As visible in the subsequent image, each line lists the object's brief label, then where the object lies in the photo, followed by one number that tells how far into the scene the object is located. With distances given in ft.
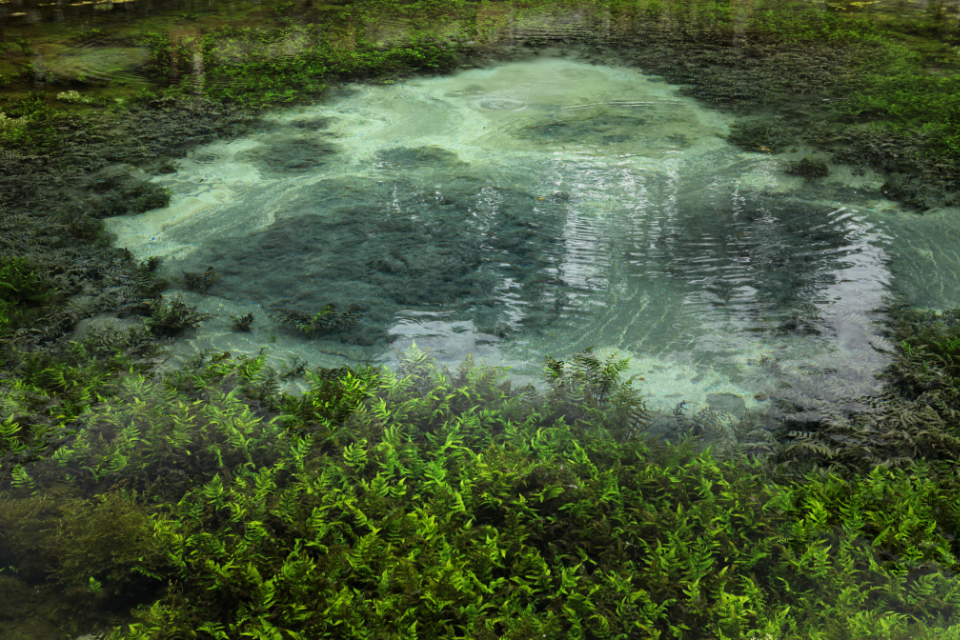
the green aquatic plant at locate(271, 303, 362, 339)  12.47
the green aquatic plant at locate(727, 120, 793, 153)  20.08
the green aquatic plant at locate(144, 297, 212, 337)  12.42
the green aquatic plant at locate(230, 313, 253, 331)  12.58
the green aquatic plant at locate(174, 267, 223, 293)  13.79
